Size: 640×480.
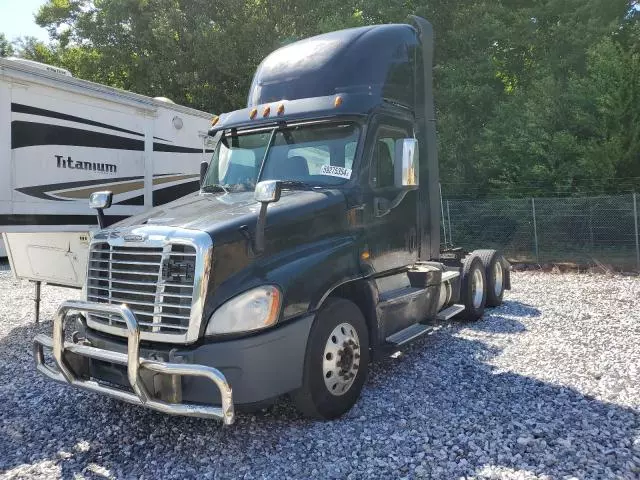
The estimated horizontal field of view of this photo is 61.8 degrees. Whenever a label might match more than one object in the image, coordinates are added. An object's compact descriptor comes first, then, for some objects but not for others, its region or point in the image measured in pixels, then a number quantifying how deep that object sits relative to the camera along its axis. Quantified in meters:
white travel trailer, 6.82
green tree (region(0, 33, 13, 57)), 31.50
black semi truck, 3.70
